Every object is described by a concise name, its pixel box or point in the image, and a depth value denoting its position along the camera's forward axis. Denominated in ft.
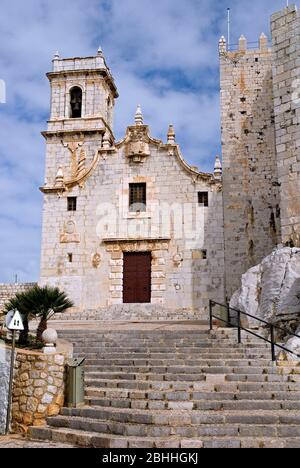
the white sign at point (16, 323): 30.32
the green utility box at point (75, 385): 30.60
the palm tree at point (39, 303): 42.09
